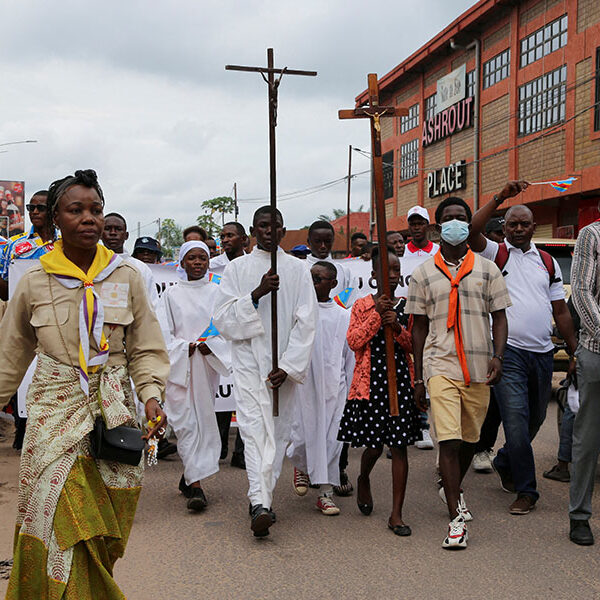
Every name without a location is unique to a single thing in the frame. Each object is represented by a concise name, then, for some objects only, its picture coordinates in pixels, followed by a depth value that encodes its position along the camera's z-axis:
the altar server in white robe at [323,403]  6.13
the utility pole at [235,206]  66.34
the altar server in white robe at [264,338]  5.49
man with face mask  5.28
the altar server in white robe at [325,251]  7.98
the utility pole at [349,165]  43.90
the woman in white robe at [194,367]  6.30
